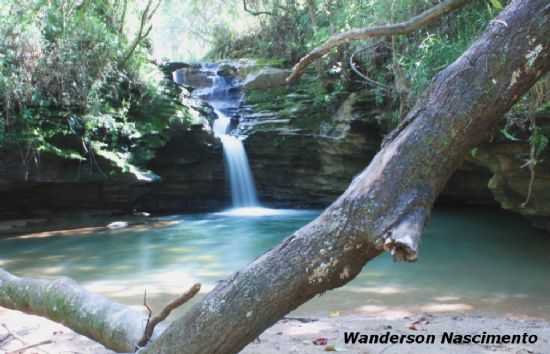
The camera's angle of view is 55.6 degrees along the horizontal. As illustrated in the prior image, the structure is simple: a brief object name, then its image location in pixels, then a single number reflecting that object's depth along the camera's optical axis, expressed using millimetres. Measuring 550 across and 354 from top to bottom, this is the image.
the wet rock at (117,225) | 11170
